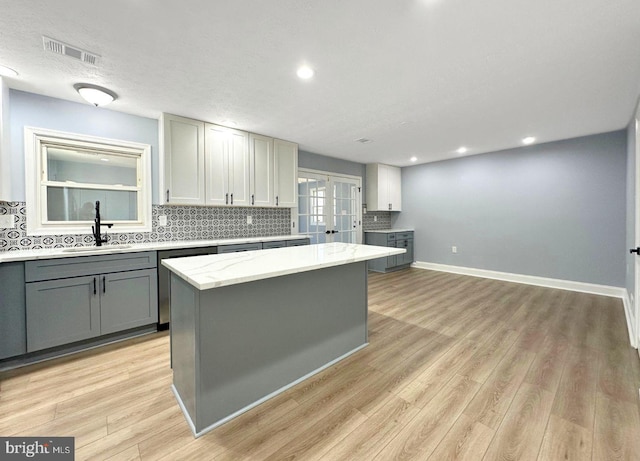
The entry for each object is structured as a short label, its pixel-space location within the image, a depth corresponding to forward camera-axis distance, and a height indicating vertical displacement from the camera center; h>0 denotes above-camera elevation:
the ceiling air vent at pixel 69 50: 1.90 +1.30
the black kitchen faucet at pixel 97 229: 2.84 -0.02
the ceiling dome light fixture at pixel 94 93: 2.49 +1.25
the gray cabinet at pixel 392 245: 5.82 -0.43
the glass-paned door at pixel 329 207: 5.14 +0.38
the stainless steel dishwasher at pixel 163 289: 2.92 -0.68
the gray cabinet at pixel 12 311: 2.16 -0.68
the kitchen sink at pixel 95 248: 2.58 -0.22
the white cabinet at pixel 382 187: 6.15 +0.89
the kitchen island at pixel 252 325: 1.53 -0.67
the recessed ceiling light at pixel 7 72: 2.21 +1.30
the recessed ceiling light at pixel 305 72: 2.27 +1.32
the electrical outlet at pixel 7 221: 2.51 +0.06
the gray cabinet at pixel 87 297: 2.29 -0.66
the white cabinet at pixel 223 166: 3.27 +0.83
